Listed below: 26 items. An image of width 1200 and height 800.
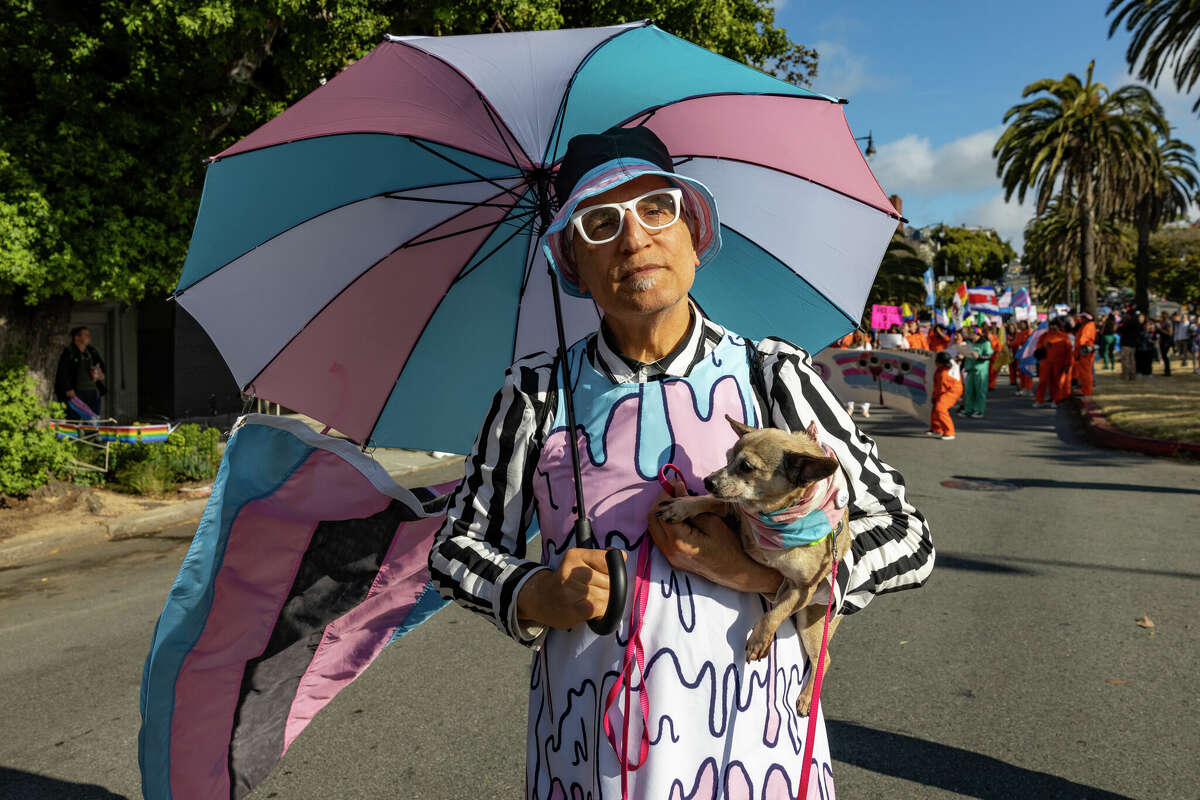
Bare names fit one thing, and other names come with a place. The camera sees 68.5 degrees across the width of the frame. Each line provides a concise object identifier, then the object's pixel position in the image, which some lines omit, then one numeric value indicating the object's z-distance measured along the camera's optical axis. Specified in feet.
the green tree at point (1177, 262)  183.93
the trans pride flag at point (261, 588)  8.11
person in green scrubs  57.47
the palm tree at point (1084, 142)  97.04
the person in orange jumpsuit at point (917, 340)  68.33
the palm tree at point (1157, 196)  104.68
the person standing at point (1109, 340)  108.58
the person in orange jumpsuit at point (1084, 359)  65.16
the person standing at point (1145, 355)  82.43
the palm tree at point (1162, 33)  65.10
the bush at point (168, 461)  33.47
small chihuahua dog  4.50
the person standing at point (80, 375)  36.32
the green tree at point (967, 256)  252.62
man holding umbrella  4.91
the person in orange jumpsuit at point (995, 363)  82.05
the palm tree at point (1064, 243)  160.15
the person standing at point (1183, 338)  114.03
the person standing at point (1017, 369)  78.51
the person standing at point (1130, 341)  77.82
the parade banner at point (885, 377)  47.98
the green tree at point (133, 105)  28.02
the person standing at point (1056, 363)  64.18
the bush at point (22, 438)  28.09
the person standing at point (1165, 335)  90.48
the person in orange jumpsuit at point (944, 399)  46.88
